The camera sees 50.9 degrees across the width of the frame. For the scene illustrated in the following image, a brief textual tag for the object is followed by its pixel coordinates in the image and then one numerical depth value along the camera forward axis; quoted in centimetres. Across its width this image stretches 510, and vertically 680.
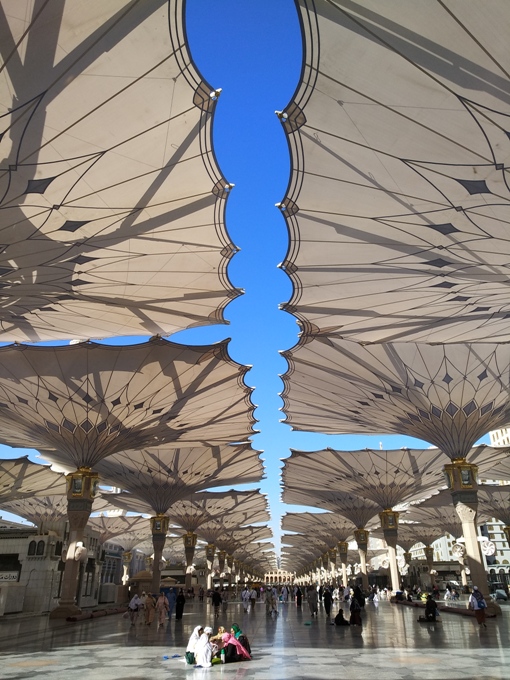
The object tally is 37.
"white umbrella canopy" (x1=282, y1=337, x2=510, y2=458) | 2056
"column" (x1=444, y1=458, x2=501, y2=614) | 2031
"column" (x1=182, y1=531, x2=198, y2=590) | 4493
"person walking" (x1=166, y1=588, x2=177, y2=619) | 2468
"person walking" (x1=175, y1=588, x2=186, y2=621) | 2223
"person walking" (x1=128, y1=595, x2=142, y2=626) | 1856
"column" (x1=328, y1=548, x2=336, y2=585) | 6774
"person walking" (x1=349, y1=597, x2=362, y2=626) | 1745
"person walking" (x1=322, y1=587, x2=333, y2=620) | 2188
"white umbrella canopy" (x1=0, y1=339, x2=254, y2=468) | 2017
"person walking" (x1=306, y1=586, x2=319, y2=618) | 2436
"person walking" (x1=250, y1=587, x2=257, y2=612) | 3118
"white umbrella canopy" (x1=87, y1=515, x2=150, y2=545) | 5728
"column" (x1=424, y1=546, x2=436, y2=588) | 6269
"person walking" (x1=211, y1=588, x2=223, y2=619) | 2928
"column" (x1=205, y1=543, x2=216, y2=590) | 5507
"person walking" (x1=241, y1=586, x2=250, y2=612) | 2839
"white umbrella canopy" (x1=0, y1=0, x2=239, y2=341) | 862
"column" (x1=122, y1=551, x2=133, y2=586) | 6350
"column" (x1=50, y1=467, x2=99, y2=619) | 2130
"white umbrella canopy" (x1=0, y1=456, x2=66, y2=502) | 3388
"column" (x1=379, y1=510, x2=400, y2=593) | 3522
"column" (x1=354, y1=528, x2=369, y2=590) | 4381
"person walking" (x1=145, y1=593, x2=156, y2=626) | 1945
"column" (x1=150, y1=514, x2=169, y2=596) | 3525
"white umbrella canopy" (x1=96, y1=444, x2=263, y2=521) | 3344
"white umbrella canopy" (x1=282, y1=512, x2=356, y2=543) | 5769
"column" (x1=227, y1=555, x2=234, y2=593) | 7269
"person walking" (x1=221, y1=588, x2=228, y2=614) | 3054
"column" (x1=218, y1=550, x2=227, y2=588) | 6348
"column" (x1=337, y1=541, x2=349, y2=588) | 5719
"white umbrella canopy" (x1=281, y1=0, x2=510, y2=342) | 837
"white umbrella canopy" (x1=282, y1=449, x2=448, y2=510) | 3344
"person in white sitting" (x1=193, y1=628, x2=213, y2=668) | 984
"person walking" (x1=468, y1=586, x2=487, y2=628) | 1580
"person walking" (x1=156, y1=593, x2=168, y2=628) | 1840
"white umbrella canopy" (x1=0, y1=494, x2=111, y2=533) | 4439
